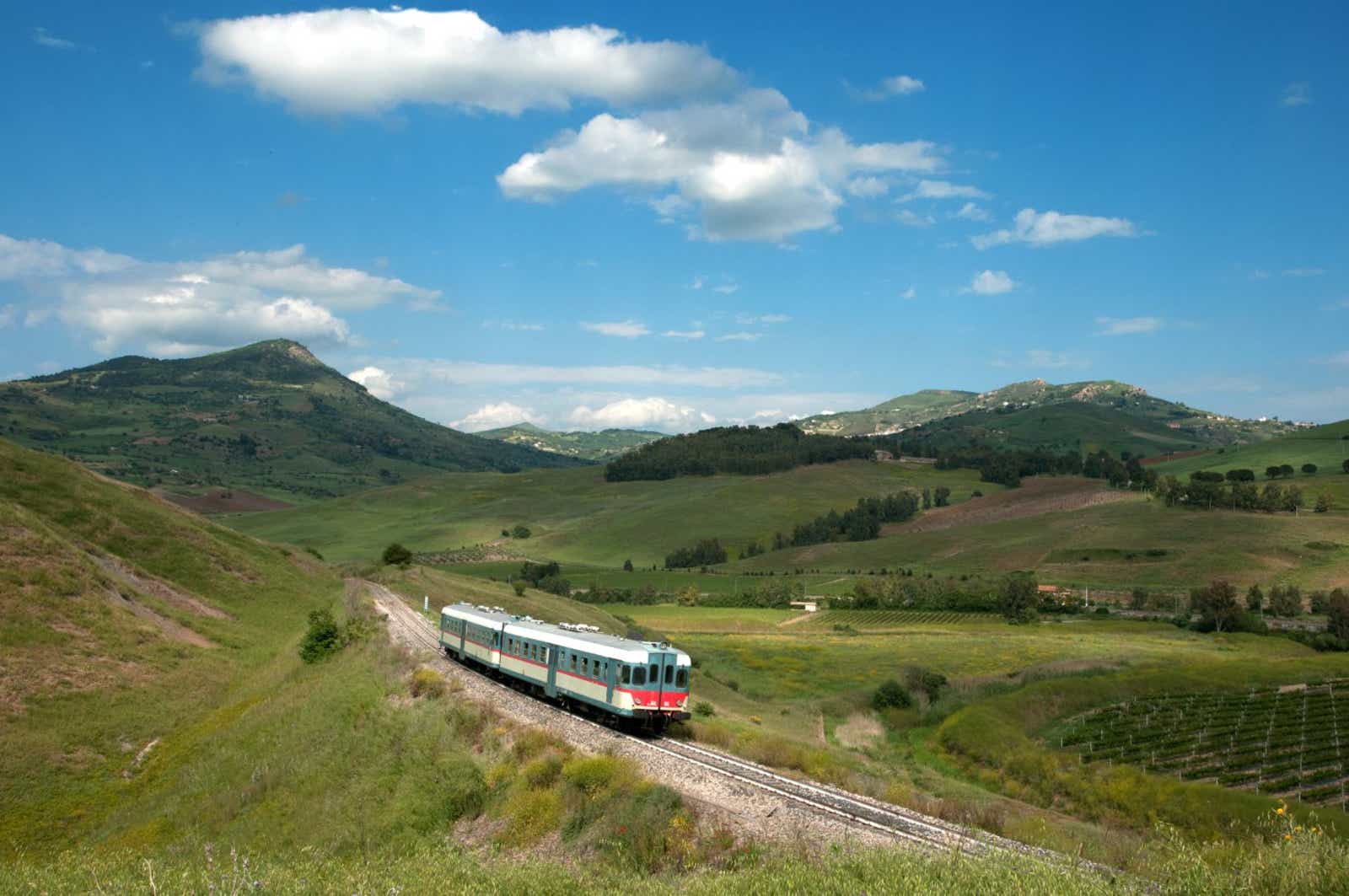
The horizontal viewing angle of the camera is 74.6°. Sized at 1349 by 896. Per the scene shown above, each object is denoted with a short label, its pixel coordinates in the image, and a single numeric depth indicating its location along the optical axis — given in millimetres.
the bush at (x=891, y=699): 71188
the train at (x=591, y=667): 28969
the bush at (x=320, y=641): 45656
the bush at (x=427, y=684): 33938
